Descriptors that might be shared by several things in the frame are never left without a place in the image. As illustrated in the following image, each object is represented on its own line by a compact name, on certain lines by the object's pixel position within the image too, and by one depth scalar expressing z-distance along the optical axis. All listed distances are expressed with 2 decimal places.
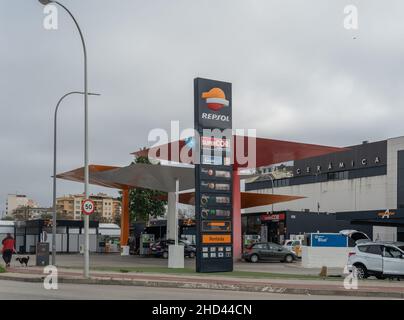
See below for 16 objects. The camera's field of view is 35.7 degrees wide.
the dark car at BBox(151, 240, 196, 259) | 45.41
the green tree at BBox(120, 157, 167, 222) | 63.22
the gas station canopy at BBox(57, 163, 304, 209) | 38.47
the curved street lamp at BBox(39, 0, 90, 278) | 22.84
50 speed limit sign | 22.66
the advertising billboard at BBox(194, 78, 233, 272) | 26.05
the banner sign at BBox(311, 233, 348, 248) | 34.97
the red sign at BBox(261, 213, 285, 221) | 56.97
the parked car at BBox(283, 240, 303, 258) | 46.56
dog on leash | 32.79
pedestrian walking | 31.86
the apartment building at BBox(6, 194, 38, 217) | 180.48
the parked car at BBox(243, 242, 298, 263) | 41.22
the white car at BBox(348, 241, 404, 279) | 23.34
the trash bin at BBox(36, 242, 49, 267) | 33.16
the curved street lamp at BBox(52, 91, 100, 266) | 34.84
